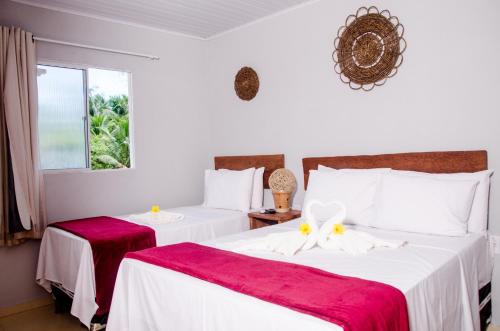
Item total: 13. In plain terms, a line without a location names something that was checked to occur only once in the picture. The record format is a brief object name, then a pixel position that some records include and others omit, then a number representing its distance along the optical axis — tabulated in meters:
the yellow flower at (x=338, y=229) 2.14
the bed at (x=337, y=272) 1.43
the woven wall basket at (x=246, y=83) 3.91
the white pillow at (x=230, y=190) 3.58
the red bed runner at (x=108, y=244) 2.50
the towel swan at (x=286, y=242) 2.07
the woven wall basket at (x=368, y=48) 2.83
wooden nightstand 3.22
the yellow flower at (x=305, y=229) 2.21
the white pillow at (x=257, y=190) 3.70
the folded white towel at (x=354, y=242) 2.02
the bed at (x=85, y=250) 2.50
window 3.37
